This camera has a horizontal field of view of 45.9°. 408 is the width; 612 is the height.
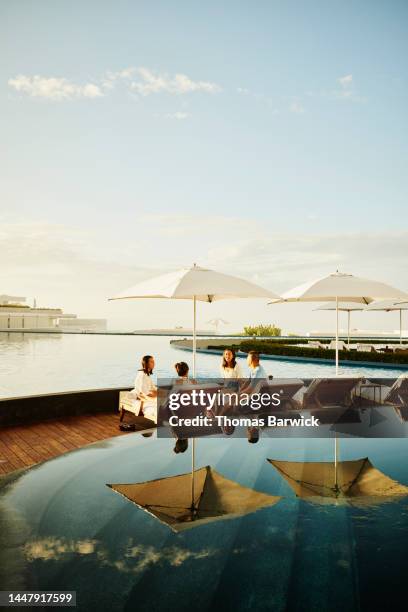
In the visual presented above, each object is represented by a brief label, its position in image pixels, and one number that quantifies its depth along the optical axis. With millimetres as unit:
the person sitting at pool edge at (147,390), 7555
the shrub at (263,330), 37188
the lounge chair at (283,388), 8586
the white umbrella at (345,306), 22969
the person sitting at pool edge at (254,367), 8398
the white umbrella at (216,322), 34300
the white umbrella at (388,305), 23428
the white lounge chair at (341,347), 22412
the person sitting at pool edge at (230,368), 8664
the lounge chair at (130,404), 7723
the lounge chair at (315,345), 24128
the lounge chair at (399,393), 9171
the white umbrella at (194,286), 7441
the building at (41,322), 50156
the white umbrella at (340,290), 8695
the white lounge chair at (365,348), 21997
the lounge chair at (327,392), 8695
